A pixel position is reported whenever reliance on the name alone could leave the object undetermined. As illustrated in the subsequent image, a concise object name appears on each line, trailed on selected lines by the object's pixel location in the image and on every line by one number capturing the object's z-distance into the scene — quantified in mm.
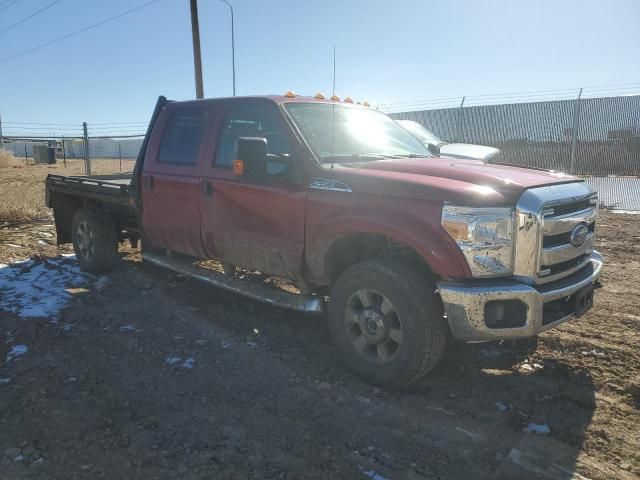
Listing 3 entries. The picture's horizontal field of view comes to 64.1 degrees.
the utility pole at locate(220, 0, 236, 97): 6309
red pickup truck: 3014
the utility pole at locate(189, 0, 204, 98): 15016
